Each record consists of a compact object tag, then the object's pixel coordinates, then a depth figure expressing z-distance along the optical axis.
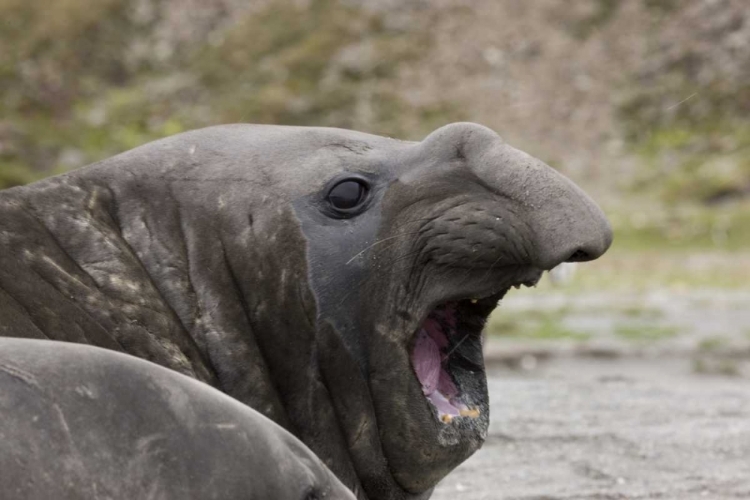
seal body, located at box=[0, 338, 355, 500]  6.63
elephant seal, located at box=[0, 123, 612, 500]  9.41
